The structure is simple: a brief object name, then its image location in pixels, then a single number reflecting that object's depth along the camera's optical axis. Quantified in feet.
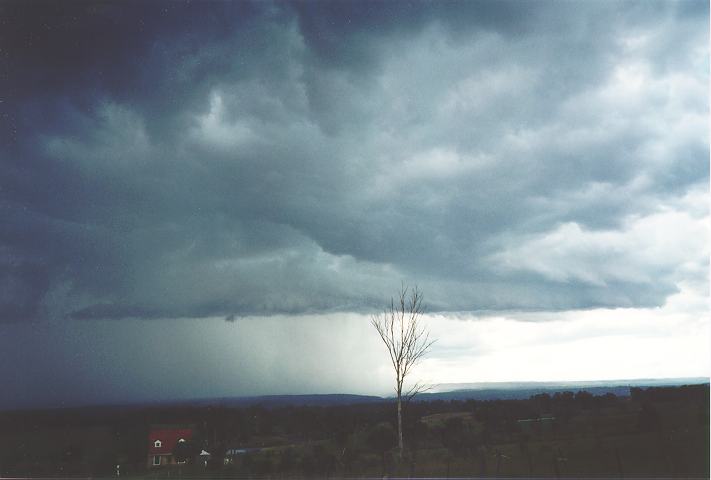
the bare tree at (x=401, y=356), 95.32
